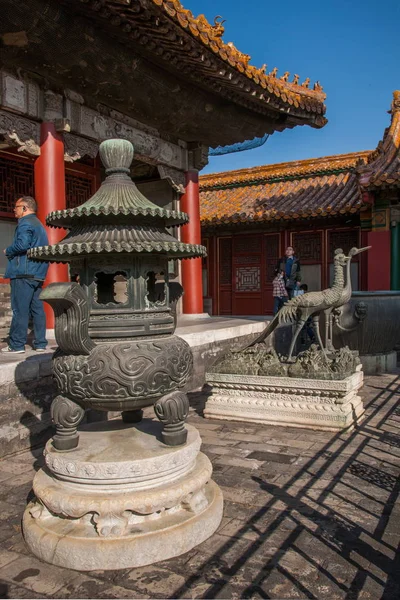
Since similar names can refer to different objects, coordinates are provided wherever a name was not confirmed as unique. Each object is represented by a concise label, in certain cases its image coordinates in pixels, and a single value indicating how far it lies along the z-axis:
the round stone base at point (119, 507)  2.74
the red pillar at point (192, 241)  10.12
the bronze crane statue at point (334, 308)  6.74
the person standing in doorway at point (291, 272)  10.38
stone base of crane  5.31
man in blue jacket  5.14
